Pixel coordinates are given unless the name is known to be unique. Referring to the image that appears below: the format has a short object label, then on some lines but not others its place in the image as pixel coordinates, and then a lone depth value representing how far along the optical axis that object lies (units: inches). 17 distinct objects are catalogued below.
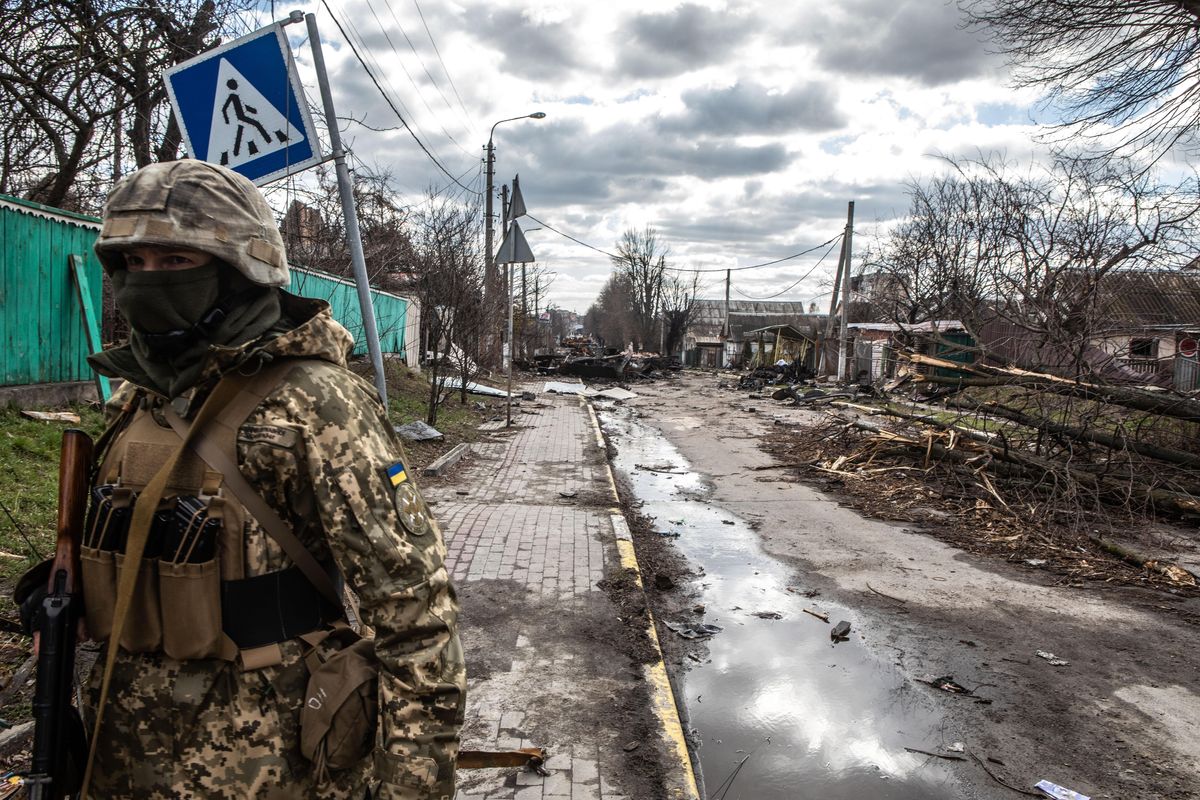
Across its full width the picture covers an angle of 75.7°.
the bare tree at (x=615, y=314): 3041.3
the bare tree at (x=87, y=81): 308.7
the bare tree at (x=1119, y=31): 339.0
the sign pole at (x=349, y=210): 120.3
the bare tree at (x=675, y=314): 2338.8
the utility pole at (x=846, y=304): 1097.4
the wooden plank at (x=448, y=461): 360.5
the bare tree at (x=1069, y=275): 341.1
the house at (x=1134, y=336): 334.3
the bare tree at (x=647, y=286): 2704.2
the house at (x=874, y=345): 1029.8
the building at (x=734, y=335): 1919.3
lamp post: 595.8
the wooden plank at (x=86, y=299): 310.0
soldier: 54.5
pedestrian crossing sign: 117.2
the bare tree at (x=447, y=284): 478.3
